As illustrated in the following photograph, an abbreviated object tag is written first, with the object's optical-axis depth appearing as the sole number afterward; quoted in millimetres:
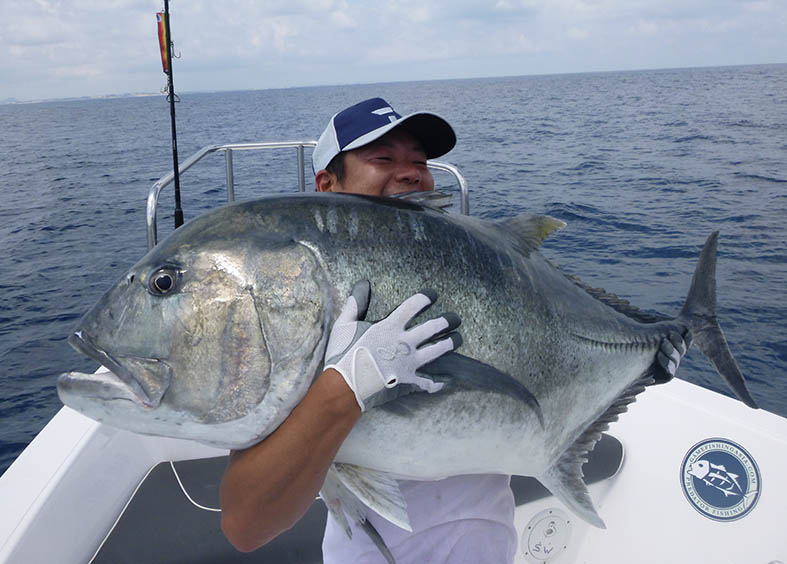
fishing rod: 3371
